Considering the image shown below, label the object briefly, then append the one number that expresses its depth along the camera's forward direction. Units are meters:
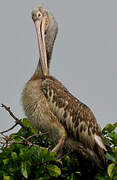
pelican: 13.91
